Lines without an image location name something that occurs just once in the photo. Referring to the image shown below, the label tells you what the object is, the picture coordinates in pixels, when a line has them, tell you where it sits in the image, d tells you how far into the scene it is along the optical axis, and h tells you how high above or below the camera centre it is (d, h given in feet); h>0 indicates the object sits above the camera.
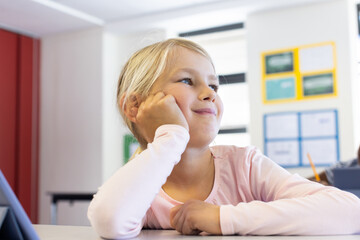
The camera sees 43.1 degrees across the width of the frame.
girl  2.71 -0.25
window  15.90 +2.28
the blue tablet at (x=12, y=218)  2.01 -0.31
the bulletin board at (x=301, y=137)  13.74 +0.16
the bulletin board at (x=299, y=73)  13.87 +2.17
